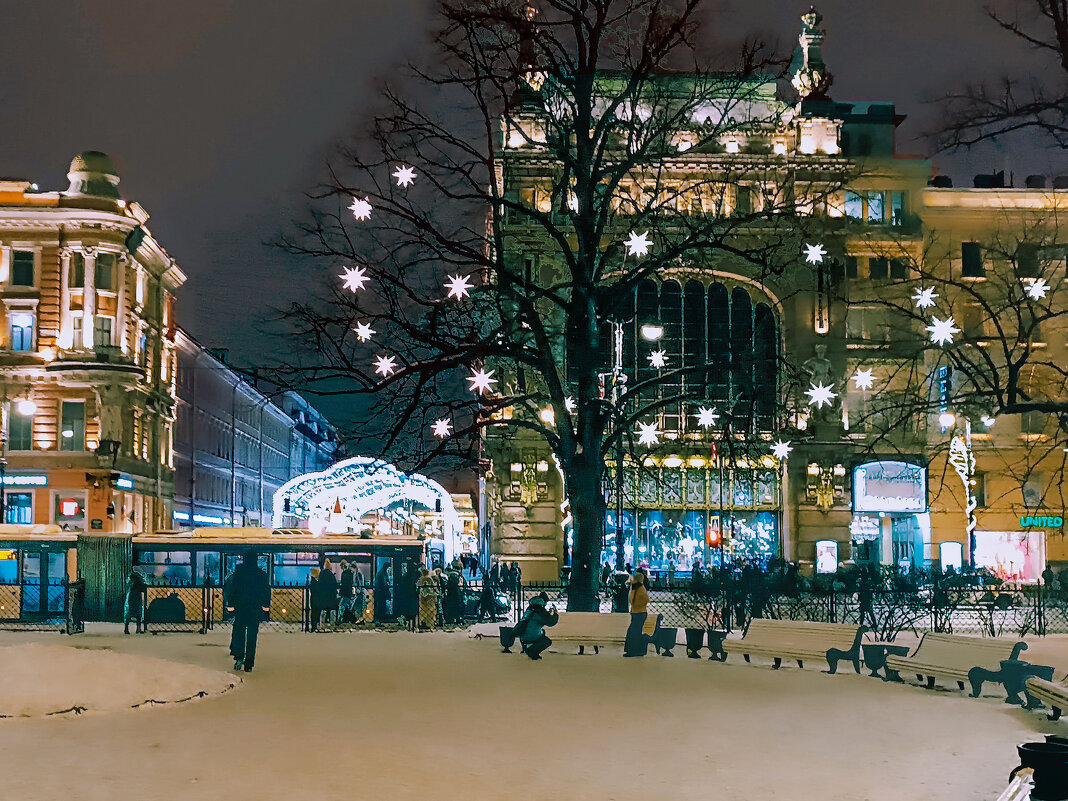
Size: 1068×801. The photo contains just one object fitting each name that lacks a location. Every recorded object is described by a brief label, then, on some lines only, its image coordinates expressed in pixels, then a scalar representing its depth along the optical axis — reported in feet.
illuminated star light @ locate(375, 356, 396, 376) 87.04
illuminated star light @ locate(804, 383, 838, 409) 103.40
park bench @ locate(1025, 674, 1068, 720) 48.60
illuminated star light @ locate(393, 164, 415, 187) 88.69
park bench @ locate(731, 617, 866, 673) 72.18
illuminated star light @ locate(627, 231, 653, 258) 88.00
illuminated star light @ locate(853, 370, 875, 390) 103.64
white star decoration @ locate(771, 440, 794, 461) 124.06
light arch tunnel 145.59
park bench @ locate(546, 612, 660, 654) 85.15
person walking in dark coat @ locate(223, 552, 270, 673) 70.69
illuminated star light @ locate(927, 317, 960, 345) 75.31
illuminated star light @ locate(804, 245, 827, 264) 87.33
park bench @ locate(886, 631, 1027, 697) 62.23
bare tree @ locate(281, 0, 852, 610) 88.22
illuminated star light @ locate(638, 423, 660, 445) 112.06
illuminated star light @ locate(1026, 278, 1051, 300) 73.51
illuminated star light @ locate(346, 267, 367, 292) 84.61
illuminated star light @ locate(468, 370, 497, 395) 85.88
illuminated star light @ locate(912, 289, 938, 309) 79.15
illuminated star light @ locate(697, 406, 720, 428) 115.34
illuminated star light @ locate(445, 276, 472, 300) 84.28
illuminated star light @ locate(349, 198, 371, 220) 85.08
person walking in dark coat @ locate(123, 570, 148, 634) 110.32
